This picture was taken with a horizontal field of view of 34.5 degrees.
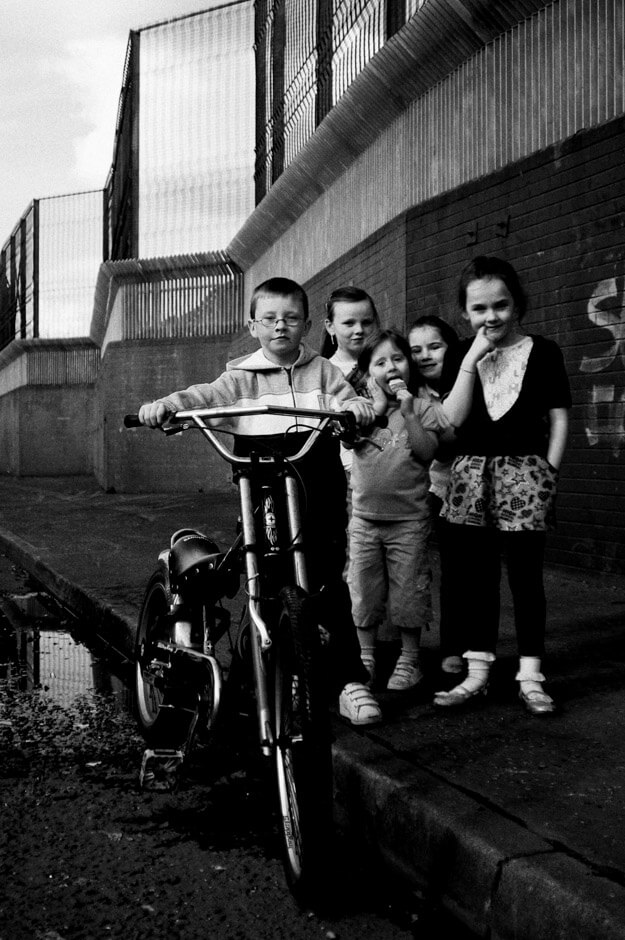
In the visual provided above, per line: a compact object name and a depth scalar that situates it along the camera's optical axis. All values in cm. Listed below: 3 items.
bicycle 255
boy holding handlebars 339
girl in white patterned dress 374
